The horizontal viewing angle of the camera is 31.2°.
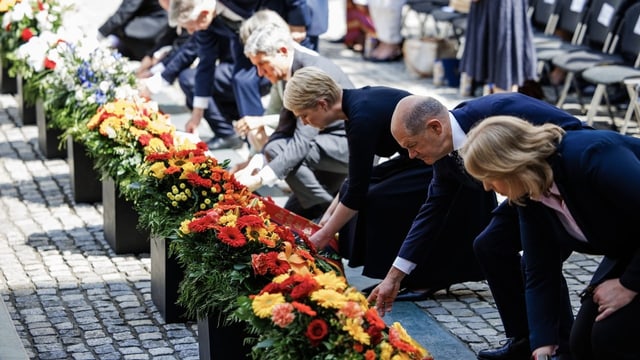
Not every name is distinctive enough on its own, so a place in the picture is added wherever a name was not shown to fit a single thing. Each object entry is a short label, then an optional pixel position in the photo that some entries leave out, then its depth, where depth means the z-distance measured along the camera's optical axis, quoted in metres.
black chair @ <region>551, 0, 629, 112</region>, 9.60
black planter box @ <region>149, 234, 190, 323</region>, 5.56
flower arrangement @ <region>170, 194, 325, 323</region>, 4.34
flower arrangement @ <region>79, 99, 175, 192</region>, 6.12
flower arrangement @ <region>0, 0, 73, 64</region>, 8.55
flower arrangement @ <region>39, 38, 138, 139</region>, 7.09
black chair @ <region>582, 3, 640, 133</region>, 8.93
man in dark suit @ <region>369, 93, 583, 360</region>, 4.46
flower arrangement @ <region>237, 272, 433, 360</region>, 3.68
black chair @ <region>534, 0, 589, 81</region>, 10.24
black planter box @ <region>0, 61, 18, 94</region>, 11.16
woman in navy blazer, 3.62
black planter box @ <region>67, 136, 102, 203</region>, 7.59
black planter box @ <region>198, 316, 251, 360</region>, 4.59
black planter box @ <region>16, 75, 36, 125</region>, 9.85
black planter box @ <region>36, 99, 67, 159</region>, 8.73
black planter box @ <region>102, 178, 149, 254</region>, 6.62
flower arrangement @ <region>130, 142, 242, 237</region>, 5.23
